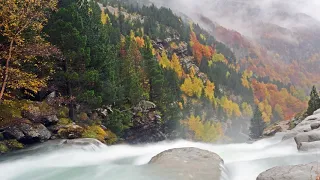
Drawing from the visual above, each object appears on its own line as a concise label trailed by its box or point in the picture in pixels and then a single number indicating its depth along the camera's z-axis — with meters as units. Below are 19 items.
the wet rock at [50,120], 24.91
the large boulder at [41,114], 23.76
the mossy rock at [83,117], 31.24
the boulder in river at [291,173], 10.48
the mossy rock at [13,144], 21.55
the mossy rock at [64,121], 26.88
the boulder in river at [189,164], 12.88
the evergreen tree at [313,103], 56.98
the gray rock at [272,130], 67.58
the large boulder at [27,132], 21.94
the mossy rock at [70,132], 25.11
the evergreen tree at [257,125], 99.29
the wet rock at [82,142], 22.44
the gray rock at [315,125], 24.60
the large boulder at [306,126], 25.23
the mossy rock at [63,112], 28.54
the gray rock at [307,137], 20.38
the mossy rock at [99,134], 26.80
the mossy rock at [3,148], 20.83
